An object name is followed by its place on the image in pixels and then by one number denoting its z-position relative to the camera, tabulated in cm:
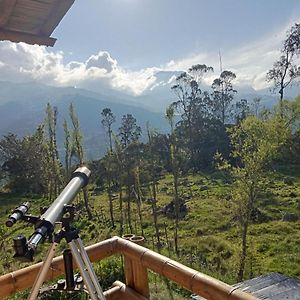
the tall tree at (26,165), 2792
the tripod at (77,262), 143
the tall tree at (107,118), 3778
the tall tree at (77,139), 1953
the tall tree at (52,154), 2225
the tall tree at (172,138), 1433
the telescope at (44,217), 112
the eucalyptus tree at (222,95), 3816
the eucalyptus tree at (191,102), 3394
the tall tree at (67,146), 2127
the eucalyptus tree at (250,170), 1066
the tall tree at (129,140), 2259
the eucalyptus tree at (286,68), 2375
